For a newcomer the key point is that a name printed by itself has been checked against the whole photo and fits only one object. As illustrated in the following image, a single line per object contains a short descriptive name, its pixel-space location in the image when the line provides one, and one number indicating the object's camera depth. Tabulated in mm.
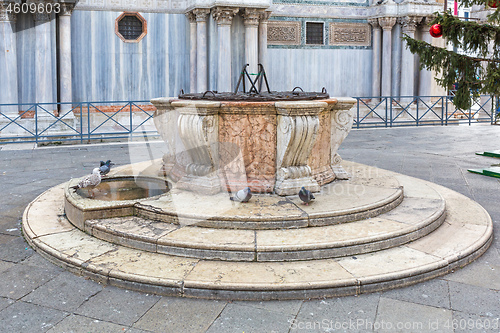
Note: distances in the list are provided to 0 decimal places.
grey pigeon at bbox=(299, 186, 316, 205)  4602
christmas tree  8172
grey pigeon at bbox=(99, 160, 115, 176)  5629
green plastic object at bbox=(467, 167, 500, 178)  7542
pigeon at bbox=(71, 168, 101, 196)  5272
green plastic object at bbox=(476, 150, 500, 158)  9355
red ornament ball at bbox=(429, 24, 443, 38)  8391
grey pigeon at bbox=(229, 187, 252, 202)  4758
